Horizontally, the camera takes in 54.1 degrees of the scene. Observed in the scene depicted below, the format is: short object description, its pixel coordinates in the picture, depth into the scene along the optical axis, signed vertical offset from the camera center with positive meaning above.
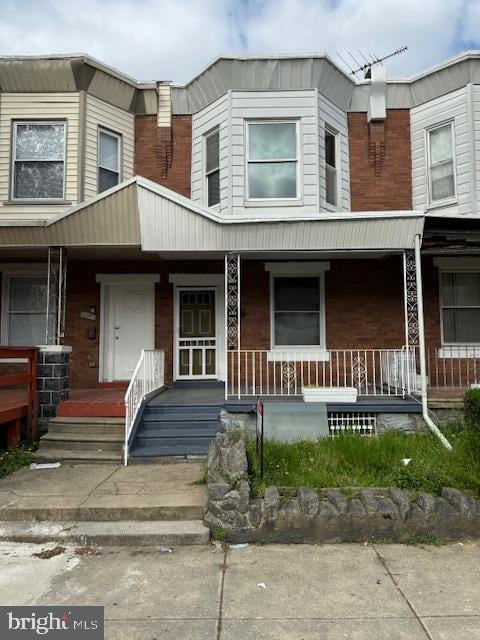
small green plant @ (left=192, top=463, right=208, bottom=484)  5.63 -1.62
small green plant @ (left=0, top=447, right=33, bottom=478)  6.19 -1.58
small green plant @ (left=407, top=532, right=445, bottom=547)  4.37 -1.83
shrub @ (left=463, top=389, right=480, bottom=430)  5.84 -0.81
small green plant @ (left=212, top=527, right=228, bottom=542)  4.39 -1.78
